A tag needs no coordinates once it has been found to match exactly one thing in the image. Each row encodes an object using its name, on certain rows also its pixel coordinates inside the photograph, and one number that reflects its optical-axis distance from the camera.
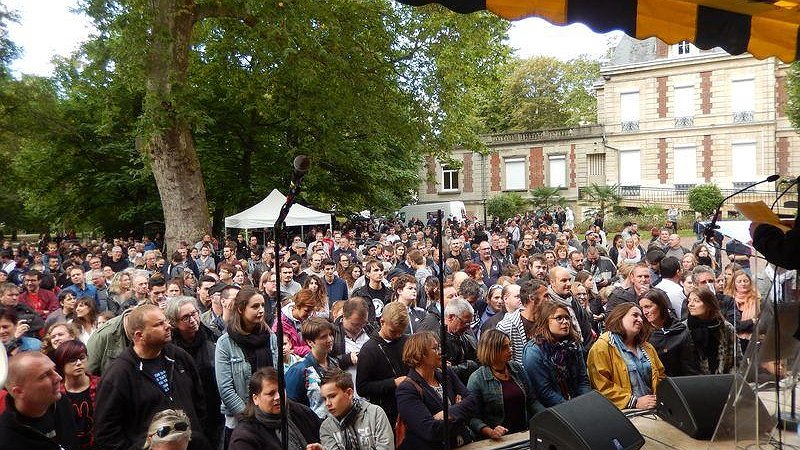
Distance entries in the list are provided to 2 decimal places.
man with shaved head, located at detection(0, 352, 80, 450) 2.98
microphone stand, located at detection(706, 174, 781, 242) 3.26
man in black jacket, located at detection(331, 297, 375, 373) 4.98
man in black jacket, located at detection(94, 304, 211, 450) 3.51
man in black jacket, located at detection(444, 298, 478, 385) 4.97
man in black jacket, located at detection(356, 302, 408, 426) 4.37
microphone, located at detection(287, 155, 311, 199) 3.17
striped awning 3.52
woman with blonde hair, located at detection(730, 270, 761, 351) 5.21
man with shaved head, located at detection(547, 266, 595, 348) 5.94
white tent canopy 16.52
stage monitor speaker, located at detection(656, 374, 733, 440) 3.67
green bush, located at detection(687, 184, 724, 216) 29.69
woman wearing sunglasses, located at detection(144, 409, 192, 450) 3.11
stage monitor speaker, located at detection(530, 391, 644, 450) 3.19
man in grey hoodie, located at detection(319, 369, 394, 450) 3.63
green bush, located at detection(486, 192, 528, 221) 36.62
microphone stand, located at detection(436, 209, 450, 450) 3.60
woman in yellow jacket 4.42
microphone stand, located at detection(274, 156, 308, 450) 3.24
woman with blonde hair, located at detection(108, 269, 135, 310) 7.92
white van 30.11
